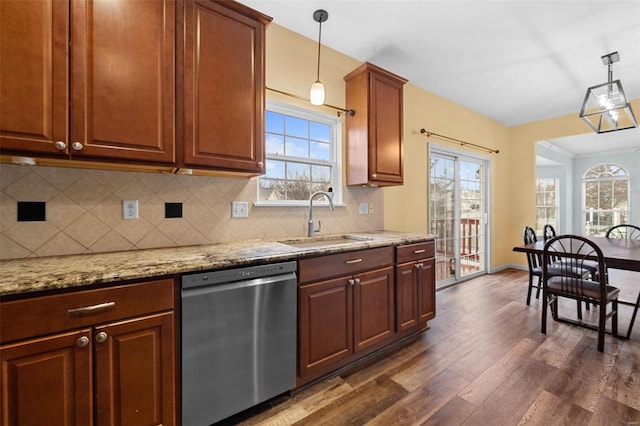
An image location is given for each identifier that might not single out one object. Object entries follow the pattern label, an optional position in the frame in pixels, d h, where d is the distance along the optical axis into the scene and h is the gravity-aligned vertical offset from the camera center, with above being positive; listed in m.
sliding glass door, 4.04 -0.04
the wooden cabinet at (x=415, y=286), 2.35 -0.67
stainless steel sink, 2.36 -0.27
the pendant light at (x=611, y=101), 2.57 +1.05
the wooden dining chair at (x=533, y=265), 3.21 -0.65
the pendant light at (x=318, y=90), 2.19 +0.95
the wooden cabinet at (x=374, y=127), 2.65 +0.83
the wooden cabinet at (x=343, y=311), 1.78 -0.71
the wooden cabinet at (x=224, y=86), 1.67 +0.80
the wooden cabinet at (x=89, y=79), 1.24 +0.65
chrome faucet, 2.42 -0.06
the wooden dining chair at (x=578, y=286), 2.30 -0.68
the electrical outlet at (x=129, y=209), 1.76 +0.01
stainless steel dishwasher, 1.37 -0.68
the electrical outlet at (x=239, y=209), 2.18 +0.02
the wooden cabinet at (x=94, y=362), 1.03 -0.62
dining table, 2.27 -0.39
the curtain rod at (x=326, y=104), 2.42 +1.03
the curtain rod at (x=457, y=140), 3.77 +1.06
